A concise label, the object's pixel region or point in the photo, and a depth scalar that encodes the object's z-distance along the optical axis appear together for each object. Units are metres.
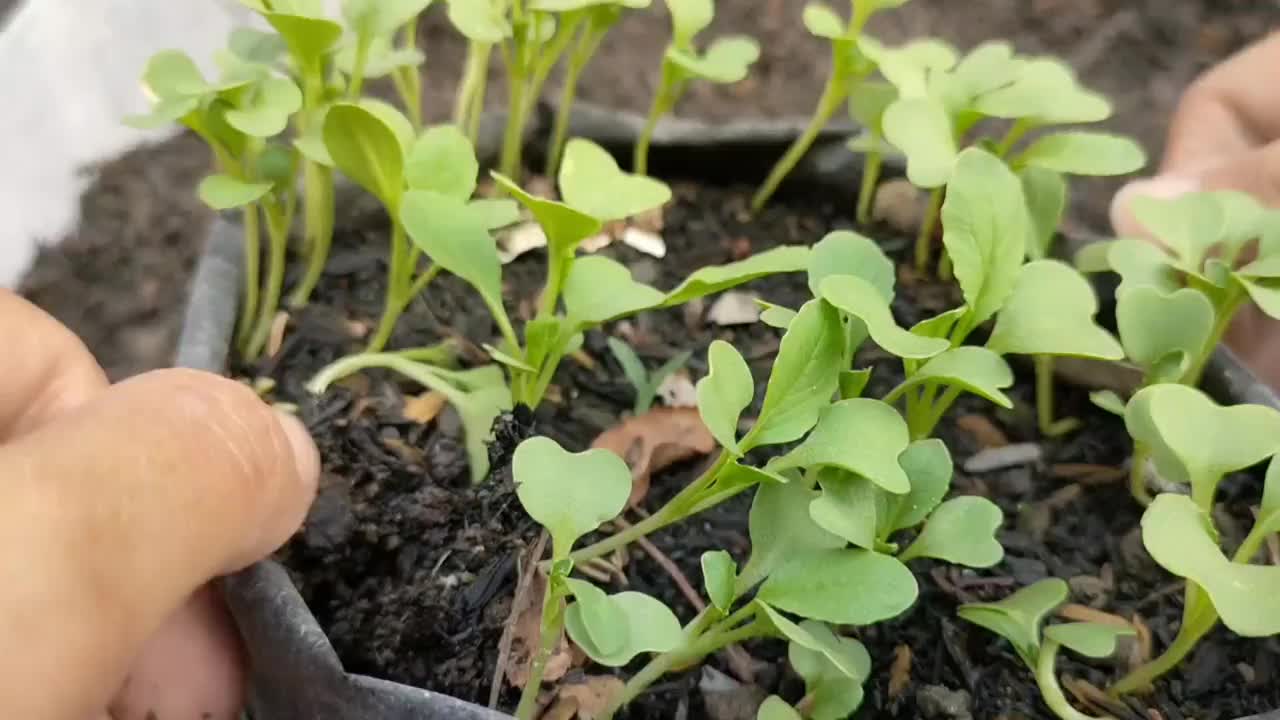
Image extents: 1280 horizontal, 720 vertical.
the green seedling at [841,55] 0.24
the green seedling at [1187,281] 0.22
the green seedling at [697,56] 0.24
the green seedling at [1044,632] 0.20
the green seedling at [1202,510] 0.19
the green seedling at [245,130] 0.22
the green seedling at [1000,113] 0.22
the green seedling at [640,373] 0.24
